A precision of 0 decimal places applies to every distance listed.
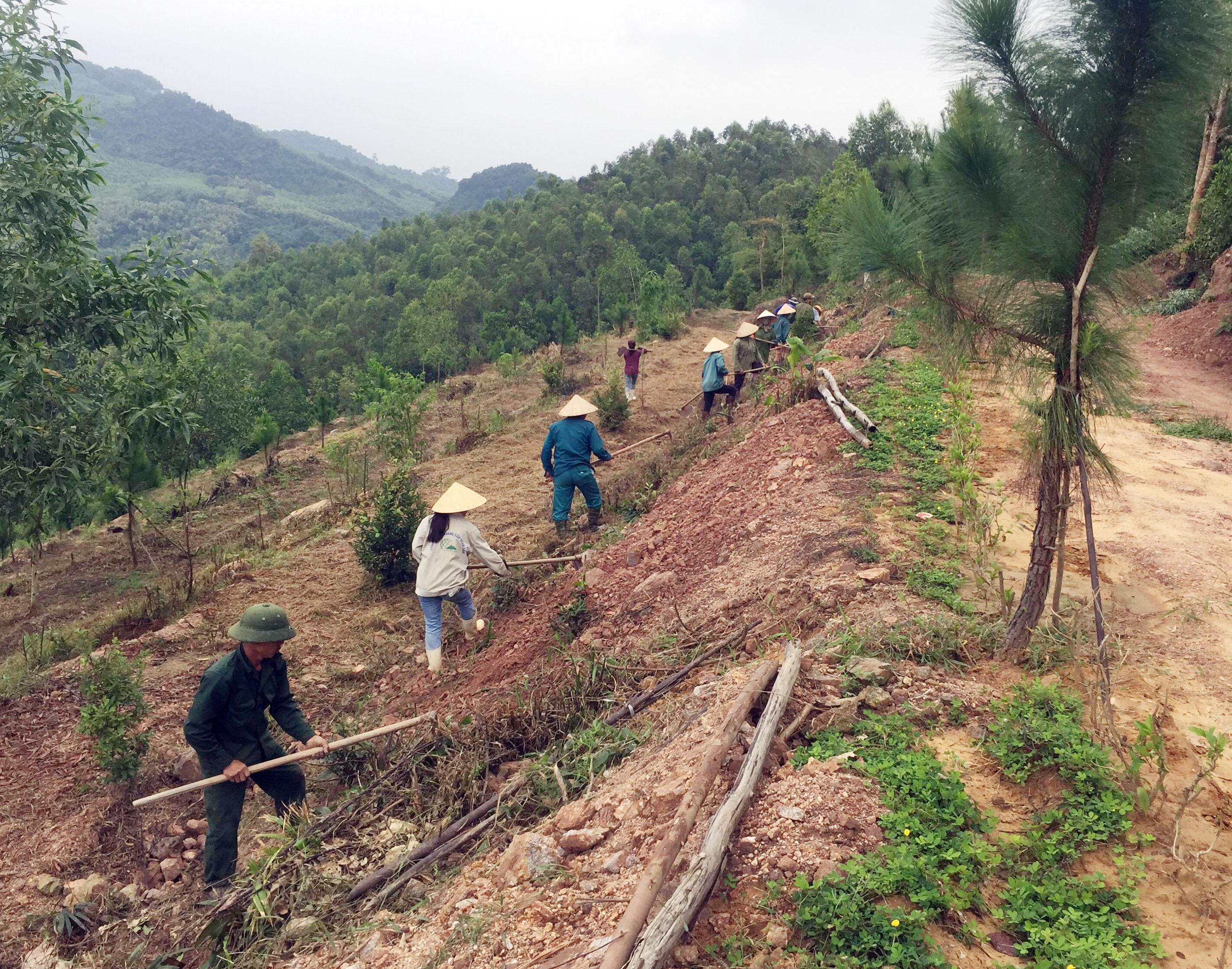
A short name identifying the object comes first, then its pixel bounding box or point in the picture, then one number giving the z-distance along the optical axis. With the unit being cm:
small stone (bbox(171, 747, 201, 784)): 470
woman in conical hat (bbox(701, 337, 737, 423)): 1005
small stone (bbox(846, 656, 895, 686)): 355
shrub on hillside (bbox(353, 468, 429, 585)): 718
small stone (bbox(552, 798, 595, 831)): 311
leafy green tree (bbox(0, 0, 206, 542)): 459
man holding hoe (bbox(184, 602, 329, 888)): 368
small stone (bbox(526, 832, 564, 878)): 286
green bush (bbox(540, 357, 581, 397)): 1505
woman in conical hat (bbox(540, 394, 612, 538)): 723
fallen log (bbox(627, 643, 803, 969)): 215
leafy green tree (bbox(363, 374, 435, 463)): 1130
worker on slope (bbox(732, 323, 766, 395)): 1009
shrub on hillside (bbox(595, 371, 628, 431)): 1129
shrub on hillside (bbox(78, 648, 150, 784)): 439
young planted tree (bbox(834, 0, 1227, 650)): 318
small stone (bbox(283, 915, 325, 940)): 318
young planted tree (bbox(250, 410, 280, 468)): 1314
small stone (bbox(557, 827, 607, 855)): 295
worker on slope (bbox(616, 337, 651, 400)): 1223
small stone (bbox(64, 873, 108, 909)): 386
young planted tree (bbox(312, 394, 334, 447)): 1515
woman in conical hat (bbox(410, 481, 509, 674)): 557
